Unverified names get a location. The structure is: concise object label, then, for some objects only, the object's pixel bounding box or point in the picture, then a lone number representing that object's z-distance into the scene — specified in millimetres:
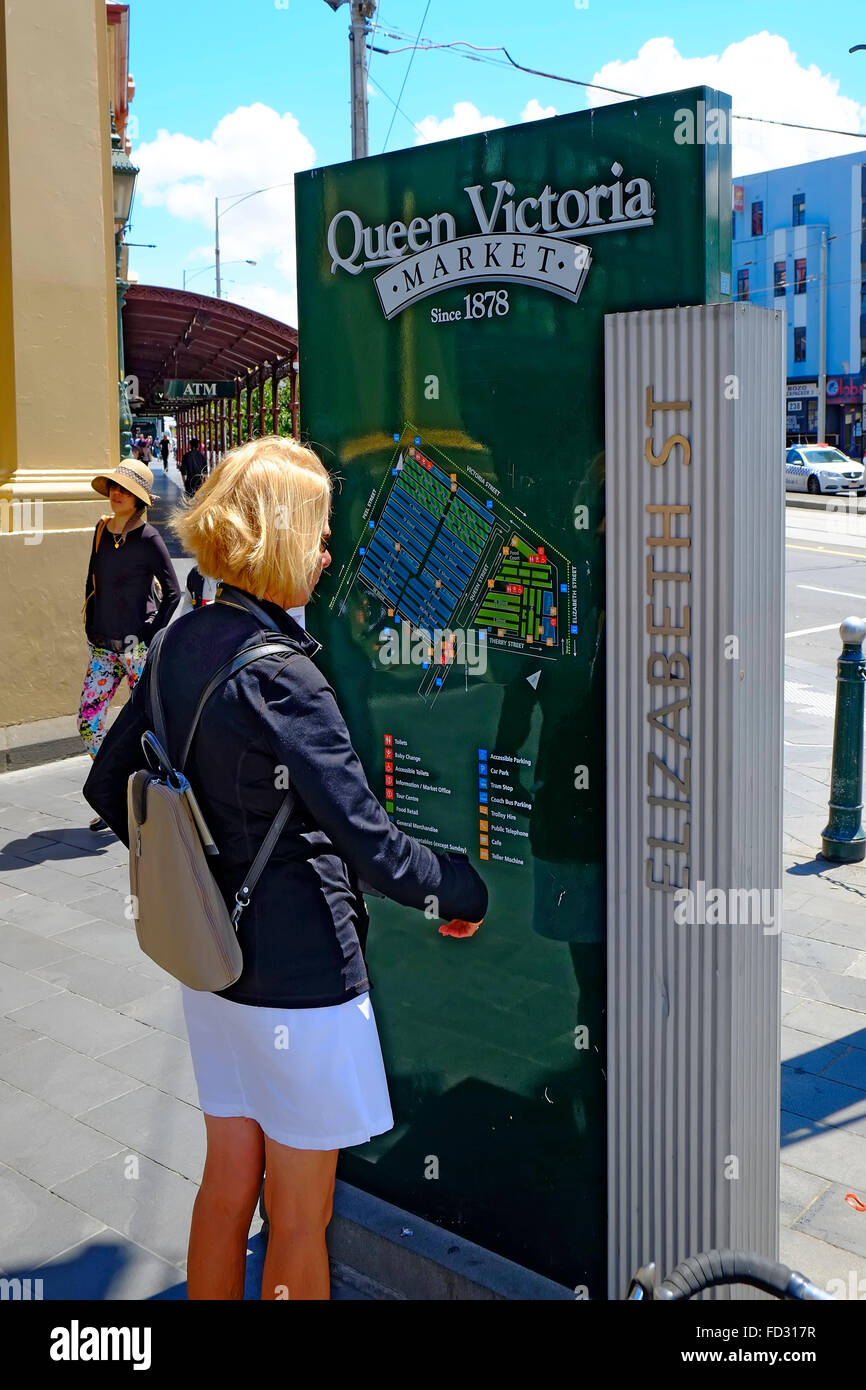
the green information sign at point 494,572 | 2330
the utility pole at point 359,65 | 18094
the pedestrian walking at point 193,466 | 28162
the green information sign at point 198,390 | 27656
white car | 36656
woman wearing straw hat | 6535
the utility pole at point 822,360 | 48312
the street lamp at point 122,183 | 11547
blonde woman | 2195
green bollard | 6207
